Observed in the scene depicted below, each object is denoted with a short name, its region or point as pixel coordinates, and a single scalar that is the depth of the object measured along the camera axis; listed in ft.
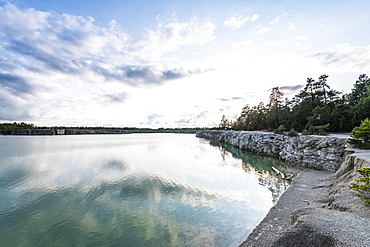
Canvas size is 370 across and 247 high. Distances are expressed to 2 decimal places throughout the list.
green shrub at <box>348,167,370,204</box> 20.22
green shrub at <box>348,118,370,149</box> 44.60
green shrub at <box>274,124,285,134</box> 101.12
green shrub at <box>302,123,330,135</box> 84.49
